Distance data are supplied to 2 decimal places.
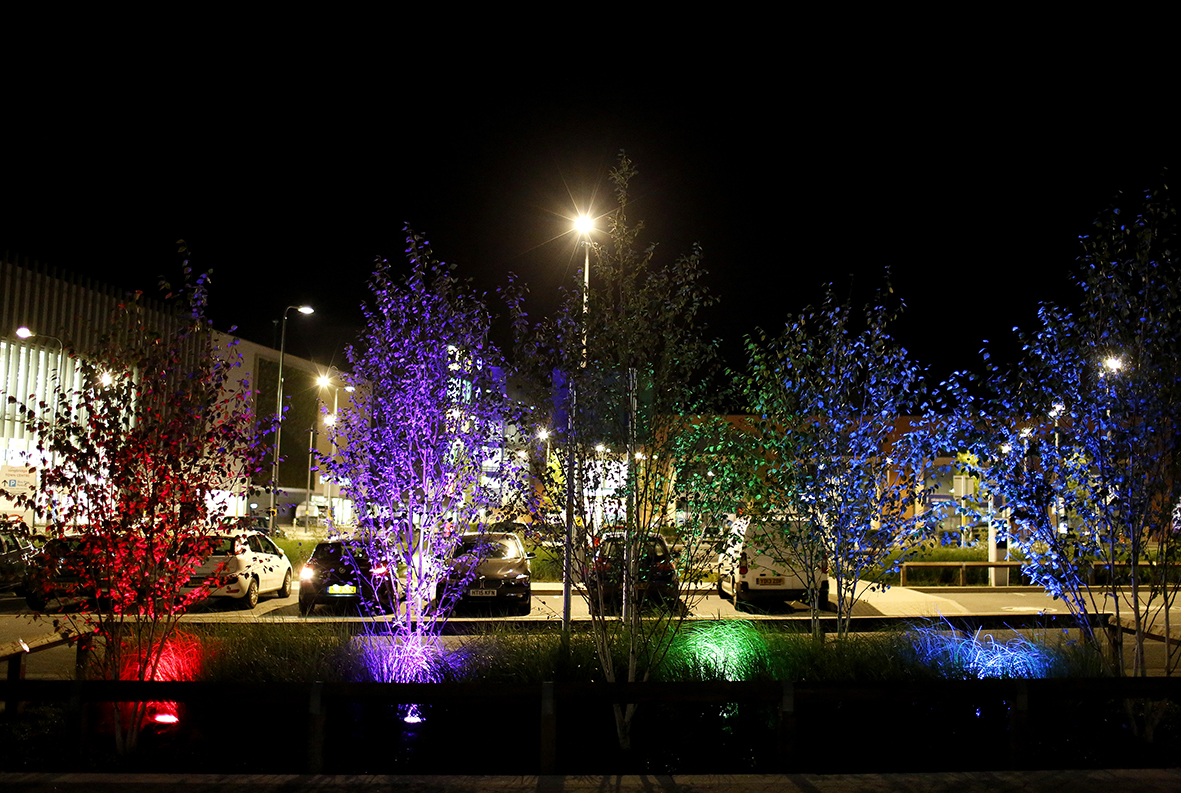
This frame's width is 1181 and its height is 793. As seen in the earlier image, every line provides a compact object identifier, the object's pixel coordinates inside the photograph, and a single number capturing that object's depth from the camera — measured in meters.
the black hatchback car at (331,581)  15.40
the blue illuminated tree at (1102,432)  8.06
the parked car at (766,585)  17.30
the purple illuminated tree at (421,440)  10.12
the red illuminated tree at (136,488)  7.27
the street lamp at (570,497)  7.73
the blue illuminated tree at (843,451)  10.92
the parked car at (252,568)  16.55
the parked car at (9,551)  17.02
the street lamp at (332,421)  10.87
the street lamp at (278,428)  8.27
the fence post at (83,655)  7.48
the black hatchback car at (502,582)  15.79
